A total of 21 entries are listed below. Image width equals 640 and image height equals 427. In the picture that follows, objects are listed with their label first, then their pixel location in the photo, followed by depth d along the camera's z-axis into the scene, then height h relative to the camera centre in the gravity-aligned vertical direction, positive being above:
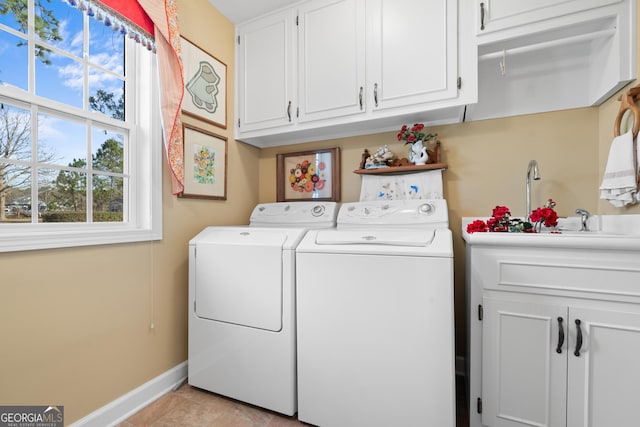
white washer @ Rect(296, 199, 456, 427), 1.24 -0.54
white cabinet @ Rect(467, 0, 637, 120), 1.35 +0.90
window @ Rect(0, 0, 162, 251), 1.23 +0.41
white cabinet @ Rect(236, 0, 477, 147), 1.62 +0.93
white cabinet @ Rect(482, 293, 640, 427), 1.09 -0.63
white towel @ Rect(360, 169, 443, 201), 1.97 +0.19
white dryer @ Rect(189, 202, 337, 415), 1.51 -0.57
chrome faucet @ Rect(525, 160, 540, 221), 1.62 +0.17
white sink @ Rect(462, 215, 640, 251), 1.07 -0.11
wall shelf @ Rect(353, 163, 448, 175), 1.91 +0.30
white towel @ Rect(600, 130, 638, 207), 1.26 +0.17
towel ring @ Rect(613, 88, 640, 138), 1.25 +0.47
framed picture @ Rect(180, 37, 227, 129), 1.89 +0.90
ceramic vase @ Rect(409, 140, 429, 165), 1.93 +0.40
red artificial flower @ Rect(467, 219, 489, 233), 1.44 -0.08
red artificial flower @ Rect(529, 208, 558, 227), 1.41 -0.03
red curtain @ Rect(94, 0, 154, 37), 1.39 +1.03
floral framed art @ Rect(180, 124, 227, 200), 1.91 +0.35
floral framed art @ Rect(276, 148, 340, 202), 2.29 +0.31
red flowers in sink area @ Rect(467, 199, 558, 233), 1.41 -0.06
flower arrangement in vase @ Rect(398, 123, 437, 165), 1.92 +0.49
